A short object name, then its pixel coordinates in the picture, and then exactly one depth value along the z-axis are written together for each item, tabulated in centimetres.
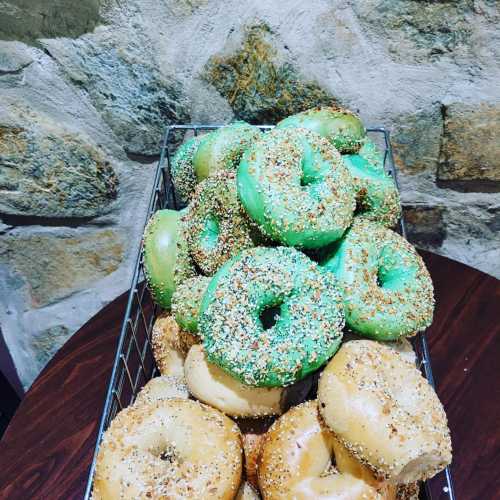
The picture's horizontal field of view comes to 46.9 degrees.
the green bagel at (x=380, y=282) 70
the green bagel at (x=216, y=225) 77
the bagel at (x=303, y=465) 62
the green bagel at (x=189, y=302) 73
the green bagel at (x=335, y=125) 83
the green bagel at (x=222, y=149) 86
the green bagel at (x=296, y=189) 69
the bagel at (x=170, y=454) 61
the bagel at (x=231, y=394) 68
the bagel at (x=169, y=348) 81
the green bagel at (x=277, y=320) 64
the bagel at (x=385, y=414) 58
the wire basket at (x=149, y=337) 72
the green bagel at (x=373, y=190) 81
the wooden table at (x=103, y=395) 82
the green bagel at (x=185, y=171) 93
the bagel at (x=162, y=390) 74
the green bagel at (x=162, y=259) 80
